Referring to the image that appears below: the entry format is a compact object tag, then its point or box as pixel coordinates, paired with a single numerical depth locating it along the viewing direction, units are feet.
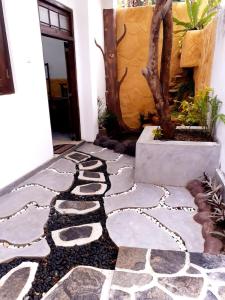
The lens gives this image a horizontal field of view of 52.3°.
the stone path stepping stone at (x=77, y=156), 12.65
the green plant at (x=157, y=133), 10.23
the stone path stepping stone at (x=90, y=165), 11.44
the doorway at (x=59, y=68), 11.45
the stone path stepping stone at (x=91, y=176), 10.19
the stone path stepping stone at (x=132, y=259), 5.23
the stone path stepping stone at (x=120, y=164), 11.14
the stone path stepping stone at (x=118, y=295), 4.47
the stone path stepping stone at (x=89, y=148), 14.03
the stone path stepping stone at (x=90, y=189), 8.96
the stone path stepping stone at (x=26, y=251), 5.77
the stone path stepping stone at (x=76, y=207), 7.75
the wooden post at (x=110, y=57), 16.30
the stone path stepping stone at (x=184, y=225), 6.10
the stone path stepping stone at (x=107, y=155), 12.82
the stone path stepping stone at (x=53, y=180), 9.48
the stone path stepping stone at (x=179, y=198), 8.06
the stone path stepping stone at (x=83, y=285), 4.64
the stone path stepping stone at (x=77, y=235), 6.26
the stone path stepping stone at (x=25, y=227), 6.42
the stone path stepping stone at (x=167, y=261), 5.15
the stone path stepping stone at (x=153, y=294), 4.48
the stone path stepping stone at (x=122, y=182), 9.15
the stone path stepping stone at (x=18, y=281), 4.73
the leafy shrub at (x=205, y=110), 9.51
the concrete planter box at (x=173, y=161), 8.92
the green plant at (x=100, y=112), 16.31
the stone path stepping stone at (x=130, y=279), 4.78
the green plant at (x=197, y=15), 12.92
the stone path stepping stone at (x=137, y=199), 8.03
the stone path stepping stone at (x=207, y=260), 5.24
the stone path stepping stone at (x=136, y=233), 6.14
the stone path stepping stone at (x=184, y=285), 4.58
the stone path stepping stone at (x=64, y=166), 11.18
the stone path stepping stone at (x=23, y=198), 7.84
